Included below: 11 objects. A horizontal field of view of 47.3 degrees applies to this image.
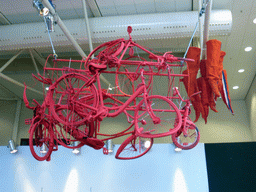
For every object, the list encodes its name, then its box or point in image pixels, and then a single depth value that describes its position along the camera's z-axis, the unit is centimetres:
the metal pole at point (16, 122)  1255
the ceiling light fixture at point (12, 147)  841
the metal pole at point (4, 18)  685
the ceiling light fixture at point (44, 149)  829
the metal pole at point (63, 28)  514
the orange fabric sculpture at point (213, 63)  474
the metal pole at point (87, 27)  605
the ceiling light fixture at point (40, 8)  451
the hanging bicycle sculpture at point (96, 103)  310
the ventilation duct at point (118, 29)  610
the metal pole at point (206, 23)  495
